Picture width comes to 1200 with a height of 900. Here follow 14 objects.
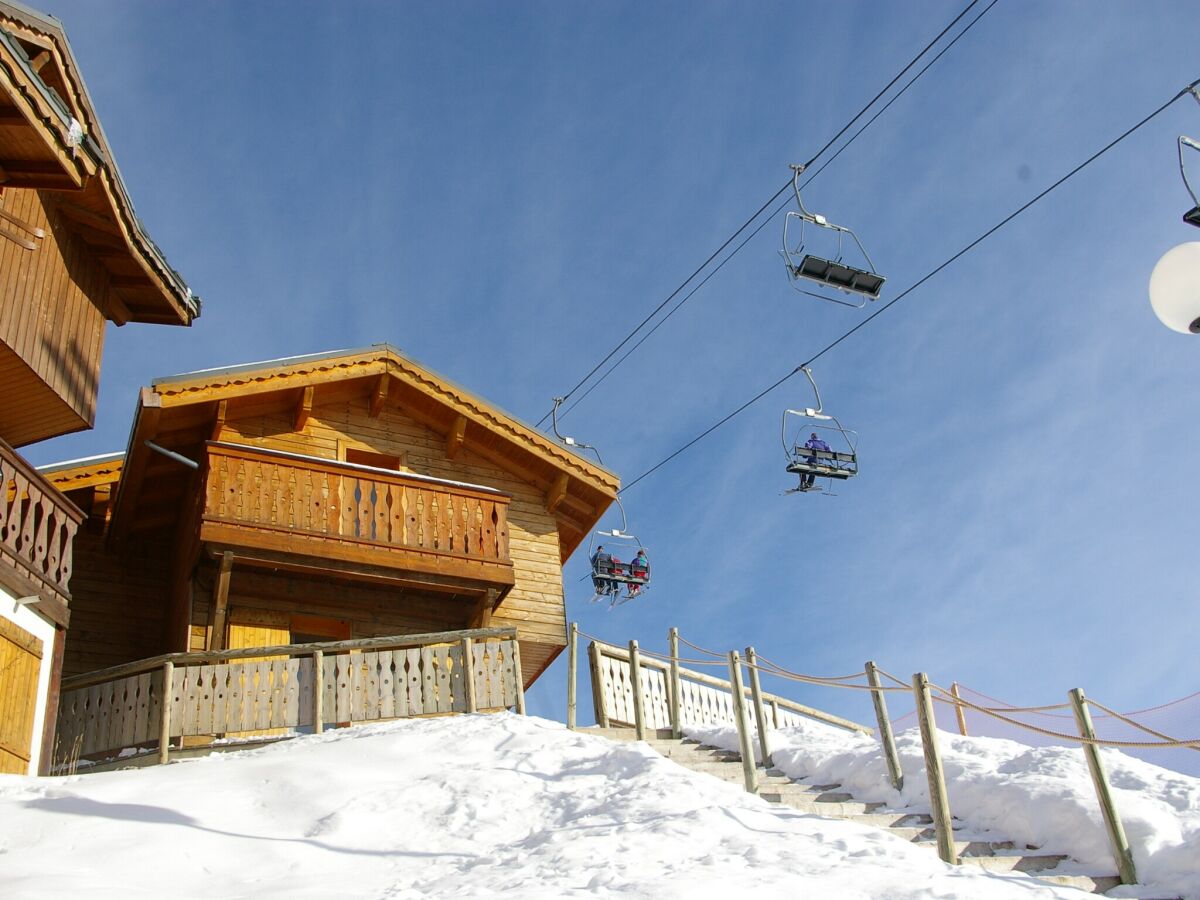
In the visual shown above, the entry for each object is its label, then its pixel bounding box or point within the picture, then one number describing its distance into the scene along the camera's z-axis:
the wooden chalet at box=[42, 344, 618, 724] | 17.45
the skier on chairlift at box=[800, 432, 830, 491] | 18.69
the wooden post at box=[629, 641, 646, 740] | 14.52
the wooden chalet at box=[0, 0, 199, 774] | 13.40
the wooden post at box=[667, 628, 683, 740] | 15.11
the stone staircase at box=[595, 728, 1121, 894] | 9.44
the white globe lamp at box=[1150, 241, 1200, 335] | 6.71
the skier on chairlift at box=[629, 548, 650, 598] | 25.22
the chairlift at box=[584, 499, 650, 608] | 25.08
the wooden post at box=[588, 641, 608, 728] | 15.79
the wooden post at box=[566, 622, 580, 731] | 16.48
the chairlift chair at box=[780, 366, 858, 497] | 18.59
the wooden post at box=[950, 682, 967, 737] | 16.72
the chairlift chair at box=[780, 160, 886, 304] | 14.24
